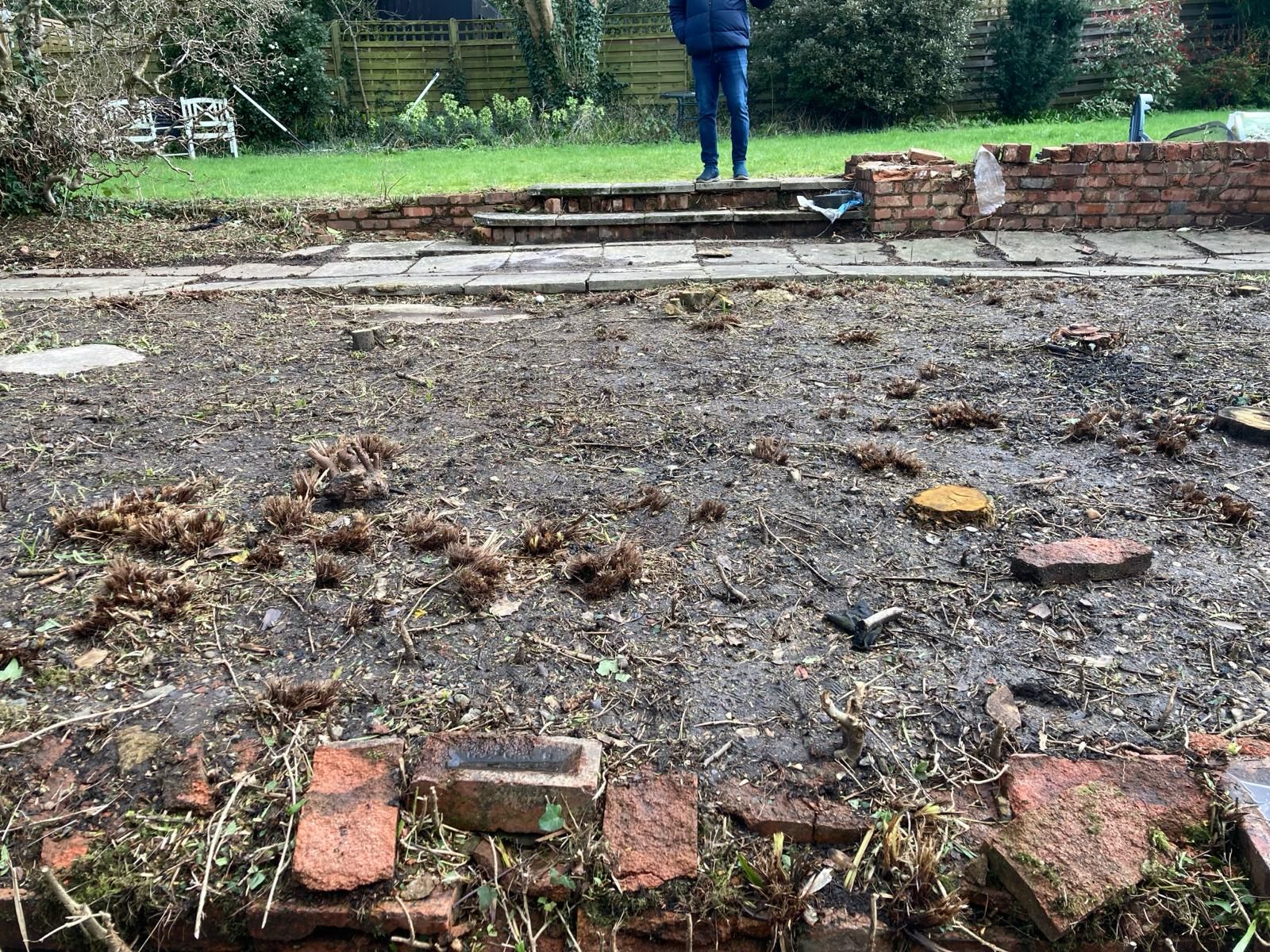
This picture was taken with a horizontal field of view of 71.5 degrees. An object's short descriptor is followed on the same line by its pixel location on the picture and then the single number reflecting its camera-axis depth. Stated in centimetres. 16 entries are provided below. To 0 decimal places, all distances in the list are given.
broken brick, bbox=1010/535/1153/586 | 203
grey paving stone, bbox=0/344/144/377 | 374
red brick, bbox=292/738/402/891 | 139
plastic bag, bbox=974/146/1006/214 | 607
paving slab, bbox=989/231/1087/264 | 562
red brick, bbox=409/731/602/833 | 148
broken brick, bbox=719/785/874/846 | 145
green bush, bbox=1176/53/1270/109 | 1448
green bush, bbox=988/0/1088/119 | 1448
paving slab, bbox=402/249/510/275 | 576
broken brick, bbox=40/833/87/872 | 142
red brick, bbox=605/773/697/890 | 141
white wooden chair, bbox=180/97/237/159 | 1375
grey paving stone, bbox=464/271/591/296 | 513
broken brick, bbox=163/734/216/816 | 149
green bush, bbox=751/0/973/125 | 1370
